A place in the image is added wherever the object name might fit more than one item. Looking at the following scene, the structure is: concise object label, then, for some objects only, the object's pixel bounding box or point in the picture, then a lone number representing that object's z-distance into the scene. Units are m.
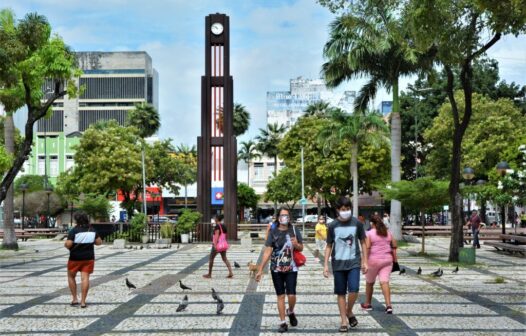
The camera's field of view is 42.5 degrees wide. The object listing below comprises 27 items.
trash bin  20.17
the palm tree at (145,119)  67.25
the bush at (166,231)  33.50
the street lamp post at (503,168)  22.45
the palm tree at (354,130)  36.81
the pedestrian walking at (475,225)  28.30
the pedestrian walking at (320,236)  26.05
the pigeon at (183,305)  10.30
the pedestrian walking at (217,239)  15.88
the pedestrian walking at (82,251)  11.16
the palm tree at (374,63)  27.77
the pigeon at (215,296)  10.43
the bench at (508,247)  23.39
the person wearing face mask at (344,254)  8.63
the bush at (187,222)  33.88
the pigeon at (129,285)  13.50
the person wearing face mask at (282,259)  8.73
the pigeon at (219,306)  10.25
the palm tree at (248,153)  85.62
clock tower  35.09
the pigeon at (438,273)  15.74
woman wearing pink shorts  10.24
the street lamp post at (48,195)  49.71
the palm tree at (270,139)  80.31
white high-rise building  108.75
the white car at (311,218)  63.66
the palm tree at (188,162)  59.69
